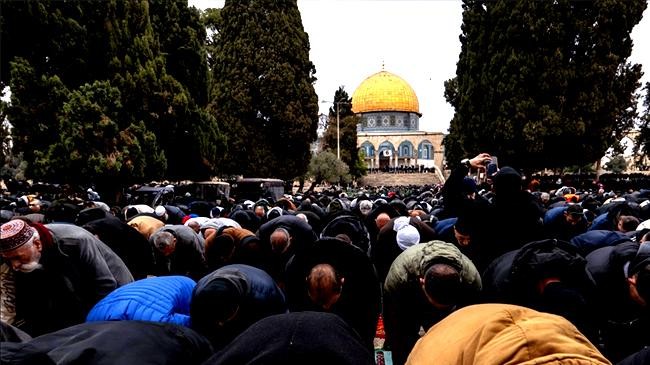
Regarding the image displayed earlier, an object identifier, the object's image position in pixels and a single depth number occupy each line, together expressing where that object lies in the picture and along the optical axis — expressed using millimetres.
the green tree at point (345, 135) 53406
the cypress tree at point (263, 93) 30453
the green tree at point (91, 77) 15680
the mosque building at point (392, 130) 77625
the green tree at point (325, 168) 43312
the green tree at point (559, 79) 24312
